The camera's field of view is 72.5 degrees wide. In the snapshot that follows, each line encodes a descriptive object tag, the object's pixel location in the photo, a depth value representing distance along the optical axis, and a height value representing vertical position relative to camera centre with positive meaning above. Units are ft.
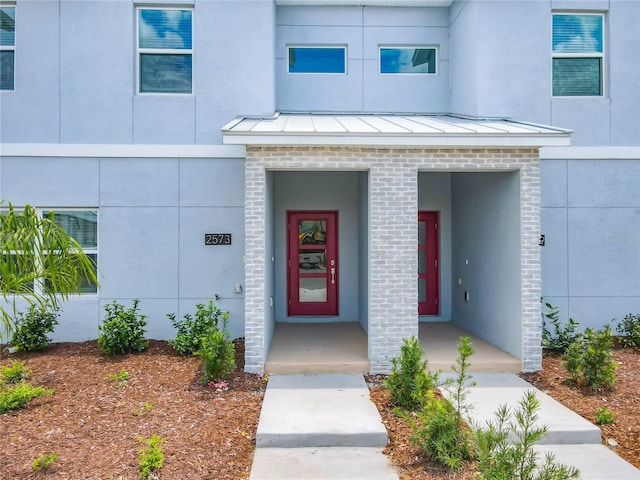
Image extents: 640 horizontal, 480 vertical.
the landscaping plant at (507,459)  10.47 -5.37
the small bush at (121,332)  22.66 -4.59
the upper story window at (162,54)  25.89 +11.31
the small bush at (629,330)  24.99 -5.11
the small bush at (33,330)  23.50 -4.63
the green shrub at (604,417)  16.15 -6.47
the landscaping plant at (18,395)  16.57 -5.92
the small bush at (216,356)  18.88 -4.94
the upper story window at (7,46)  25.77 +11.74
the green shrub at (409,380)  16.39 -5.30
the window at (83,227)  25.52 +1.04
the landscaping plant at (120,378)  19.62 -6.03
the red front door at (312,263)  30.01 -1.32
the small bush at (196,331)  22.85 -4.64
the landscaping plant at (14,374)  19.43 -5.78
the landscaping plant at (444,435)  13.15 -5.98
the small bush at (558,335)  24.09 -5.21
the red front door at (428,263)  30.60 -1.38
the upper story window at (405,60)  29.94 +12.66
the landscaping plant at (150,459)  12.69 -6.35
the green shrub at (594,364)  18.85 -5.31
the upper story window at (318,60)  29.81 +12.58
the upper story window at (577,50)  27.12 +11.98
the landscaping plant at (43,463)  12.74 -6.40
